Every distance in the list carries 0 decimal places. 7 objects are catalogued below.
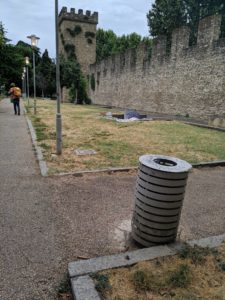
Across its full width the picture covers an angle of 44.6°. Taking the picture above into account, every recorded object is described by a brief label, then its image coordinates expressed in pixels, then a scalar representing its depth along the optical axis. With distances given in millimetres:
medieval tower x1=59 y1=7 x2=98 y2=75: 39969
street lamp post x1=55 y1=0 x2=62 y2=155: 6165
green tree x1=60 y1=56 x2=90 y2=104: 34969
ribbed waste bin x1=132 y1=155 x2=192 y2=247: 2725
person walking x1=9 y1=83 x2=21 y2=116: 14336
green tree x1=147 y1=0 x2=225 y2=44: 30875
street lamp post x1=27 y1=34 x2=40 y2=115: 13759
